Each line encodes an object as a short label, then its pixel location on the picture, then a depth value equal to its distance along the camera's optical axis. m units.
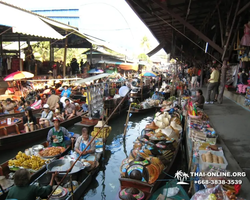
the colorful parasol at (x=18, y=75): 10.64
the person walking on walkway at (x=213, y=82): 9.10
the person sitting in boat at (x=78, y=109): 11.72
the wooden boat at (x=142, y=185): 4.22
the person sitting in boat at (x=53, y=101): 10.59
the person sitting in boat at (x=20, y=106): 10.19
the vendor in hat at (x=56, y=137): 6.60
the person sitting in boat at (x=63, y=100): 11.40
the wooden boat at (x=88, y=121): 9.85
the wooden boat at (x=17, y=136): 7.33
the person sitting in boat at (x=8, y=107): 9.49
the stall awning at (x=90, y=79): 9.04
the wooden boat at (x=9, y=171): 5.12
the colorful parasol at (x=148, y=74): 19.08
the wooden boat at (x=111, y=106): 11.80
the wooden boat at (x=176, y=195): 3.96
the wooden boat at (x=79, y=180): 4.70
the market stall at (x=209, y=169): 3.19
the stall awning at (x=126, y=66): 24.53
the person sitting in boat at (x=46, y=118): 8.52
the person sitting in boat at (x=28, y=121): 8.04
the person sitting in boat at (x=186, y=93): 13.26
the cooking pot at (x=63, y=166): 5.14
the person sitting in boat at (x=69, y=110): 10.47
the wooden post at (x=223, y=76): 8.08
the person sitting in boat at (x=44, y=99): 12.09
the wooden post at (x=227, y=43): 6.68
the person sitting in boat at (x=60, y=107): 10.58
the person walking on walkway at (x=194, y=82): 16.16
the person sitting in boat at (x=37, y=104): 11.17
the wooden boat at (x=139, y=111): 13.33
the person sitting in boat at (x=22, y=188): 3.10
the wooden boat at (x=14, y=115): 9.08
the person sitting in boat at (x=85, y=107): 11.47
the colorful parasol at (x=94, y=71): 19.36
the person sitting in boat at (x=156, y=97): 15.69
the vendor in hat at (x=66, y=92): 12.52
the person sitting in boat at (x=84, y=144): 6.18
